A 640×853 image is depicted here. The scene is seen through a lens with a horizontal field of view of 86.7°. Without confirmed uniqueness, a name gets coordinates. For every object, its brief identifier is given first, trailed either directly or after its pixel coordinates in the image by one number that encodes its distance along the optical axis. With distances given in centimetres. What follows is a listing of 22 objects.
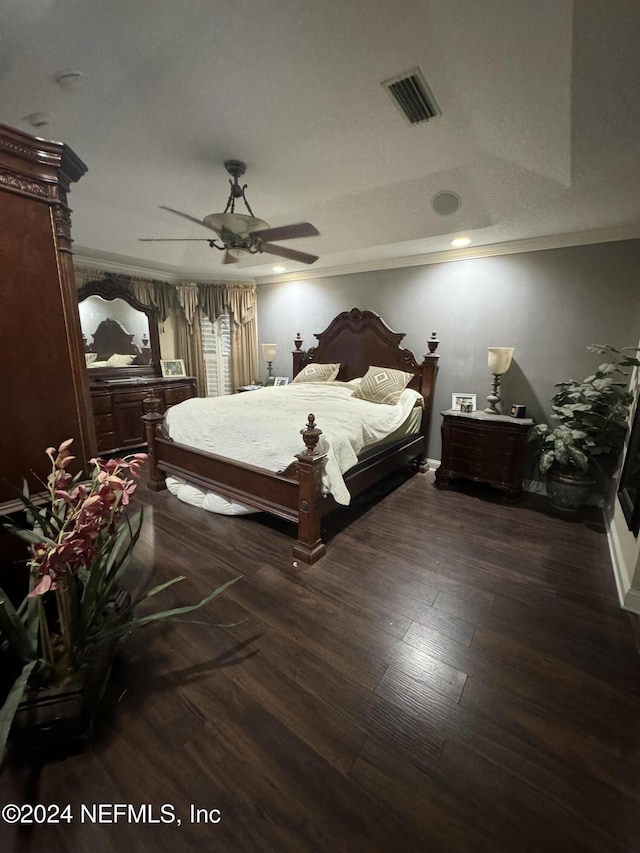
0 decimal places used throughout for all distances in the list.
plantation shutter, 545
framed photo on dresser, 501
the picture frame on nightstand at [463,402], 350
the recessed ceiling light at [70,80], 155
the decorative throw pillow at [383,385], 367
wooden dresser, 410
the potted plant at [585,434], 265
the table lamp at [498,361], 313
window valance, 475
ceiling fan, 212
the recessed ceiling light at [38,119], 183
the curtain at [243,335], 536
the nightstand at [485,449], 301
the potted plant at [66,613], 98
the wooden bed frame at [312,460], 221
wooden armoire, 108
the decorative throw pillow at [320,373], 444
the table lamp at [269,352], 501
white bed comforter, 237
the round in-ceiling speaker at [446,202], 265
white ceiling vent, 156
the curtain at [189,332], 514
